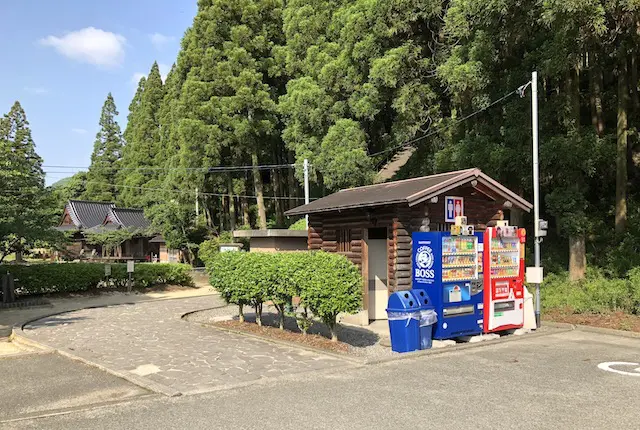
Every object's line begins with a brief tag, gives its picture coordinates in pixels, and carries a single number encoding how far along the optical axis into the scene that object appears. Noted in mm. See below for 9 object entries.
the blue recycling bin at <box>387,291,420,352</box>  8141
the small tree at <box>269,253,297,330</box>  9000
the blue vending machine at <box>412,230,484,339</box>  8797
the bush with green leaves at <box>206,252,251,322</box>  10453
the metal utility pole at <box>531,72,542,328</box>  11036
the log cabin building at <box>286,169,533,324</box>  9898
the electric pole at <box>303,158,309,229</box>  19781
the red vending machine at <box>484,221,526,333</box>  9422
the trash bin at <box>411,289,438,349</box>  8371
